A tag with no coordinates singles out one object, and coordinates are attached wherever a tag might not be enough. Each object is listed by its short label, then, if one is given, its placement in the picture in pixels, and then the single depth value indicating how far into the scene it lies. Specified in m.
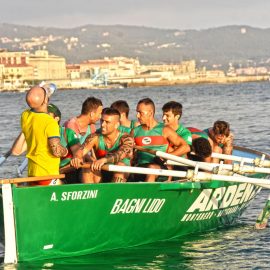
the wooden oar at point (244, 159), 12.16
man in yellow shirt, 9.55
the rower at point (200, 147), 11.59
